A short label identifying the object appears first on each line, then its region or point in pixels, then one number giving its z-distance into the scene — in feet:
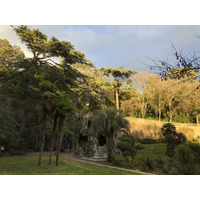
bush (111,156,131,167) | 33.63
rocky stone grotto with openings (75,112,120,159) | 45.33
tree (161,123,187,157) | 40.04
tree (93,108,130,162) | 38.32
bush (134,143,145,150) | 52.46
